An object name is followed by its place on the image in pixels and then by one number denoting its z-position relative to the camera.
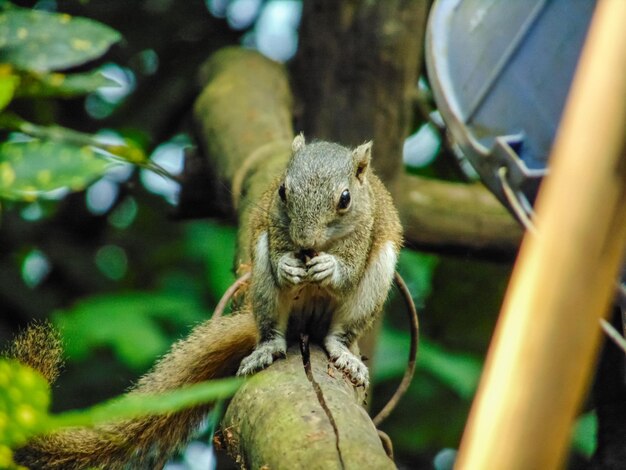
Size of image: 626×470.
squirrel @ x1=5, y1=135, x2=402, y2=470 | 4.58
